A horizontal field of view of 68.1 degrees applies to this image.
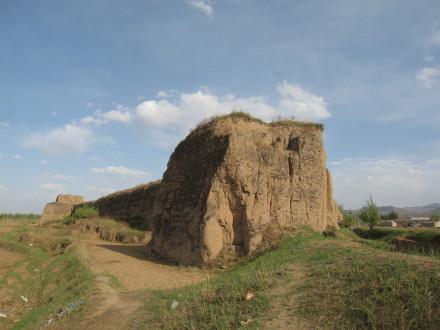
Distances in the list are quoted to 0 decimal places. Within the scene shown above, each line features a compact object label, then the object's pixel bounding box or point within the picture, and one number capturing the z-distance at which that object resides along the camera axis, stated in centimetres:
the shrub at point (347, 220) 2183
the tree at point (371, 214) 2127
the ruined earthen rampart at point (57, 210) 3188
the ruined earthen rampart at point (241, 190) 888
